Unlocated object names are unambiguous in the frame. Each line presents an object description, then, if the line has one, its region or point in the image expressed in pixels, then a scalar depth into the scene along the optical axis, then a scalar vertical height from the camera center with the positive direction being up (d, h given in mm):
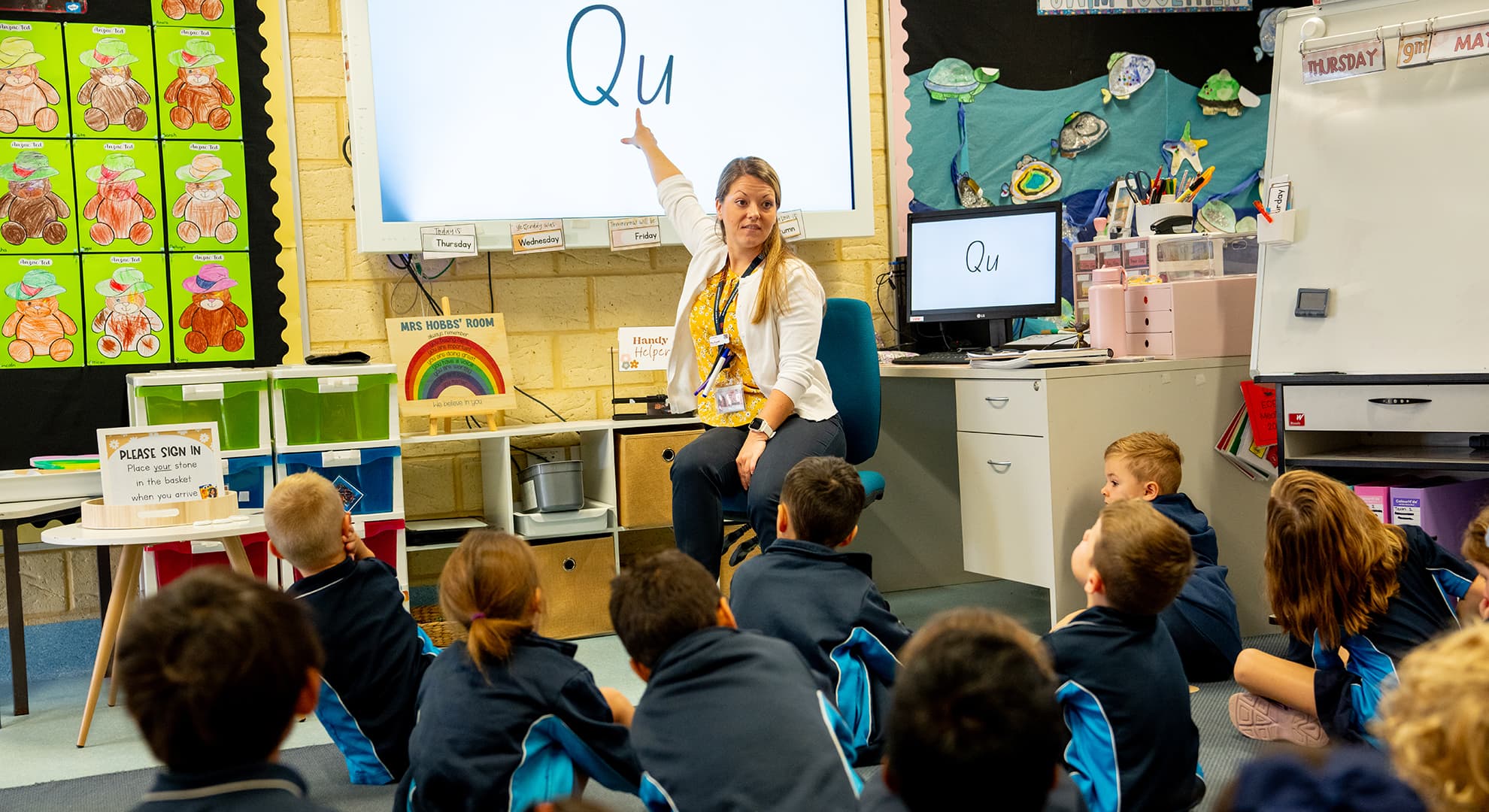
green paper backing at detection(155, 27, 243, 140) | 3588 +850
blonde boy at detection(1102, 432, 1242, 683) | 2902 -616
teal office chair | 3344 -103
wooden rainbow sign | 3650 -59
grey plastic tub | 3596 -431
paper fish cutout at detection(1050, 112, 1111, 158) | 4594 +720
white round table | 2609 -411
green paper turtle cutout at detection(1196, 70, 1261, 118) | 4742 +871
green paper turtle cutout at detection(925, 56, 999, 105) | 4418 +907
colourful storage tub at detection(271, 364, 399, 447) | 3338 -155
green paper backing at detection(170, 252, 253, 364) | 3635 +203
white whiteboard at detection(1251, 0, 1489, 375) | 2891 +259
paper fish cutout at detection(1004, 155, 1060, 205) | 4539 +540
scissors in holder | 4652 +529
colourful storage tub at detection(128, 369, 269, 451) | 3244 -130
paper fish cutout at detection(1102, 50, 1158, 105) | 4660 +956
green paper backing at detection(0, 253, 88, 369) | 3486 +187
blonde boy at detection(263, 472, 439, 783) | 2273 -520
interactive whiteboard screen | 3697 +761
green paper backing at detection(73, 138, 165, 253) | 3543 +519
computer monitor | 3707 +196
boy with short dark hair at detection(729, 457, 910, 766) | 2258 -503
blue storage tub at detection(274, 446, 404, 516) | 3352 -340
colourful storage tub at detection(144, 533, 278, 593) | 3283 -558
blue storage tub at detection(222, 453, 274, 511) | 3340 -350
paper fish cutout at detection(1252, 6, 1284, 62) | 4805 +1130
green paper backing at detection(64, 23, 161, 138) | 3514 +846
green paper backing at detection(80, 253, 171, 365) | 3566 +197
